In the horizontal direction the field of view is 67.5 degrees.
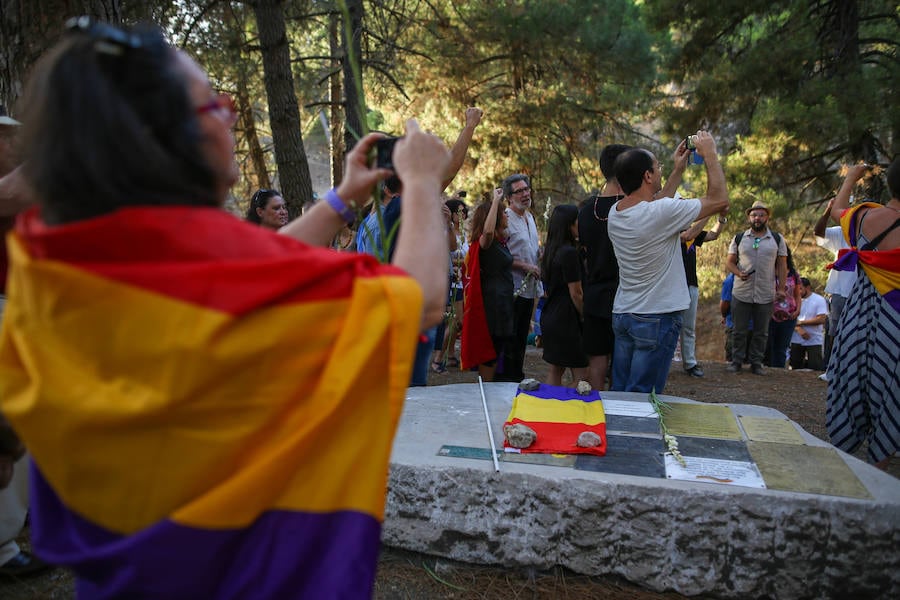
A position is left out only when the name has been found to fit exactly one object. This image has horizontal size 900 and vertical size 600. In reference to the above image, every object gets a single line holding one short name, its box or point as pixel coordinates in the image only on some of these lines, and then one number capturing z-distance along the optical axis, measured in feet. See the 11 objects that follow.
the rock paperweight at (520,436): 9.53
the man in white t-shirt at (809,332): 28.48
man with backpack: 22.72
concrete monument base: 7.82
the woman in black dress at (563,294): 16.02
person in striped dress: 11.73
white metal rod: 8.93
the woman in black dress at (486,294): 17.19
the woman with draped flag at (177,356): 3.13
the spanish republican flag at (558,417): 9.65
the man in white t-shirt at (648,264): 11.87
